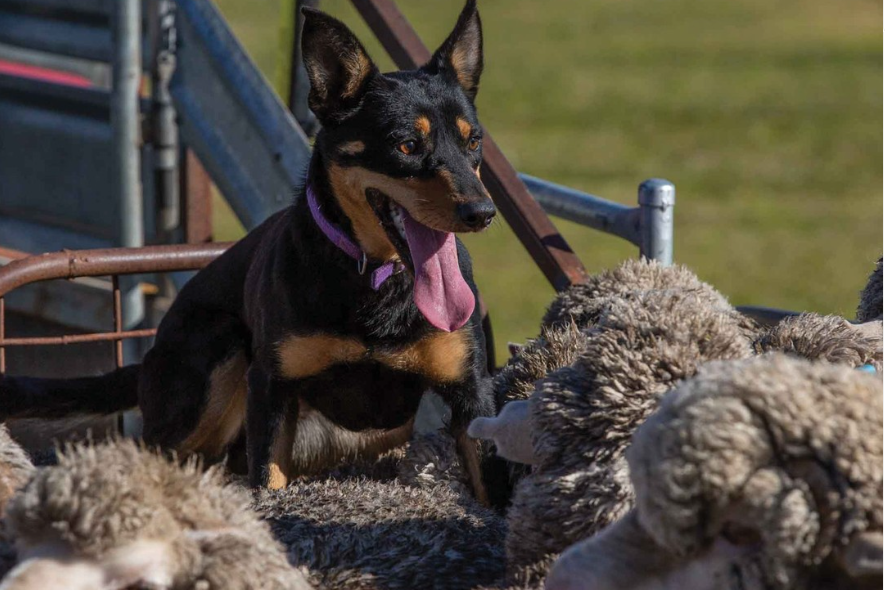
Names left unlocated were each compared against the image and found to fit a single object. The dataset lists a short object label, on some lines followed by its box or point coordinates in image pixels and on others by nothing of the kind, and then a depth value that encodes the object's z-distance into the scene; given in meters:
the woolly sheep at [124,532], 4.59
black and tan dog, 5.13
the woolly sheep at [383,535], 4.77
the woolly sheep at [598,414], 4.74
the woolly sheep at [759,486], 4.39
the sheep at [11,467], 4.83
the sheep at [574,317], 5.02
